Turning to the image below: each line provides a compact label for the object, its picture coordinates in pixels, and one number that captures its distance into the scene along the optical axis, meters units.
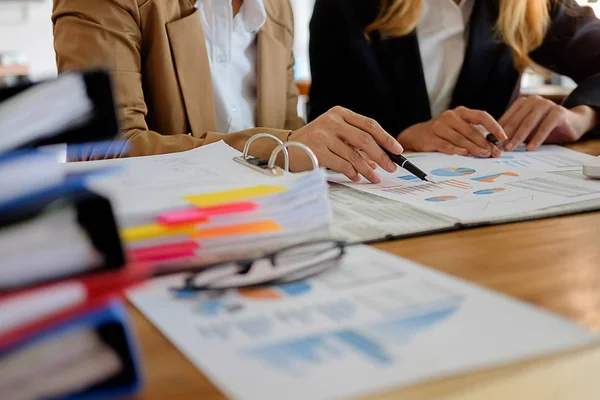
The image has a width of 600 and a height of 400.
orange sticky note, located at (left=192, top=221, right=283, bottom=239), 0.44
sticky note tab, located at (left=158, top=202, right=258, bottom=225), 0.42
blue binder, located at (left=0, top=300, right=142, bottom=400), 0.26
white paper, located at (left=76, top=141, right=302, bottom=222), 0.45
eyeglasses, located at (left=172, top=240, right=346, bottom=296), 0.40
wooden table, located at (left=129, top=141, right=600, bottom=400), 0.30
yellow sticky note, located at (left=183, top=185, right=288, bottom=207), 0.44
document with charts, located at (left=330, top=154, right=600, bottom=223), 0.62
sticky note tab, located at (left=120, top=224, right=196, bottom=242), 0.41
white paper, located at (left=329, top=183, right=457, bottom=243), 0.54
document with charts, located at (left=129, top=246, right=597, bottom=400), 0.29
